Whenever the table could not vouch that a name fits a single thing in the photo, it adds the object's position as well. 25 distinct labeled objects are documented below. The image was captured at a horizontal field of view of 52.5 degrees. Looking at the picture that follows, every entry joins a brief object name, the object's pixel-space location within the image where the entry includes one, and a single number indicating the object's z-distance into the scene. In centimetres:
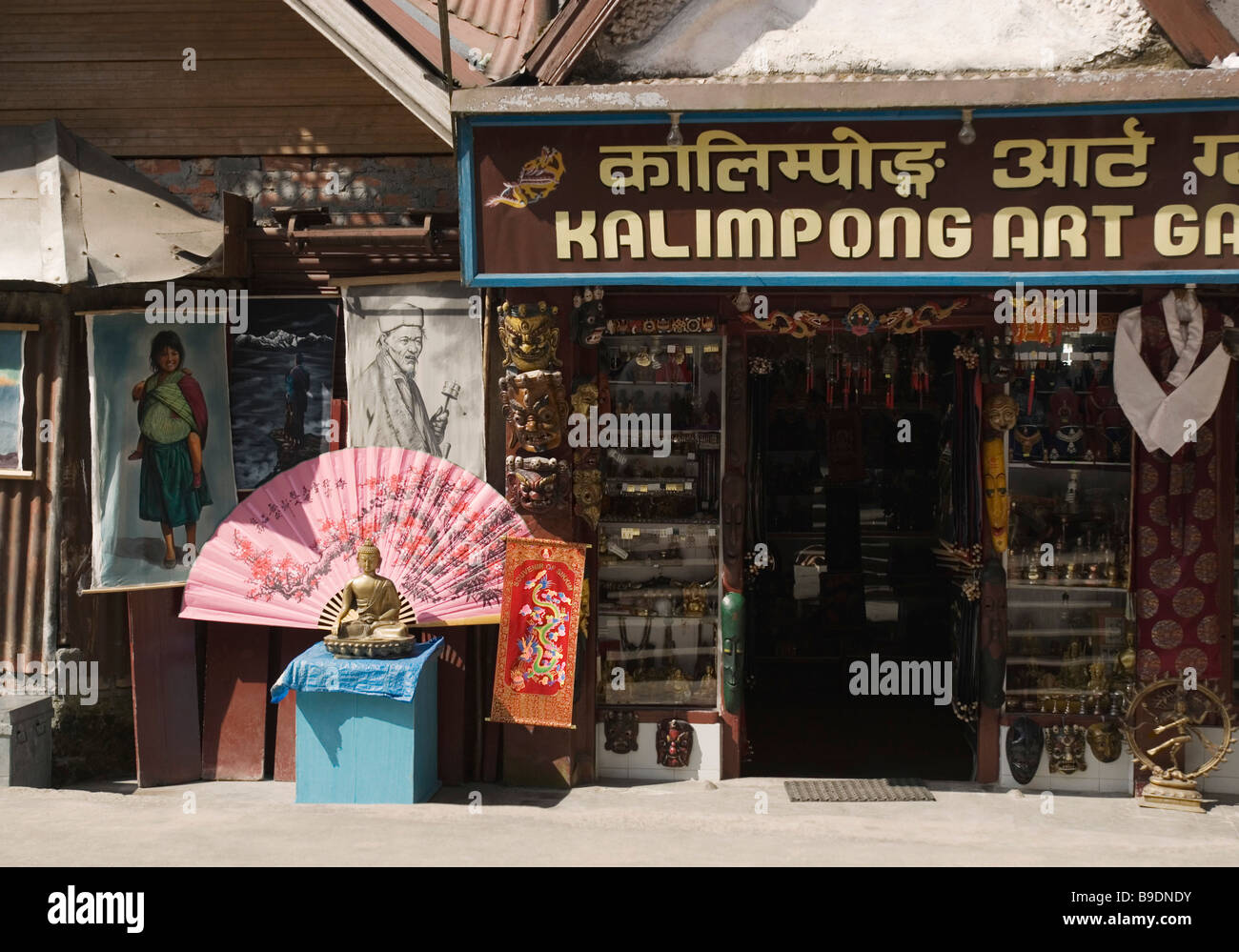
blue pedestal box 901
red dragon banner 953
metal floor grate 962
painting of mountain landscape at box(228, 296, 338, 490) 1045
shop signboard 850
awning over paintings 954
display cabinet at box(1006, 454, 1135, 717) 991
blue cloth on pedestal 898
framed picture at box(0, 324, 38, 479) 1016
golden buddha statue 913
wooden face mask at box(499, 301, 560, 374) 918
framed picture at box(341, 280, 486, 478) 1030
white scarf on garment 902
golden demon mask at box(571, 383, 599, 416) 958
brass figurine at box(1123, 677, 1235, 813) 927
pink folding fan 970
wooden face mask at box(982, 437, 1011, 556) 966
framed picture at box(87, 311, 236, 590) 1013
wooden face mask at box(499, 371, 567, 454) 925
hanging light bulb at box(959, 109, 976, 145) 841
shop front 862
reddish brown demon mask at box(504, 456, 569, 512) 941
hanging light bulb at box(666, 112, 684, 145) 855
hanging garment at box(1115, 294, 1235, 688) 946
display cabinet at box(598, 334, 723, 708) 1009
